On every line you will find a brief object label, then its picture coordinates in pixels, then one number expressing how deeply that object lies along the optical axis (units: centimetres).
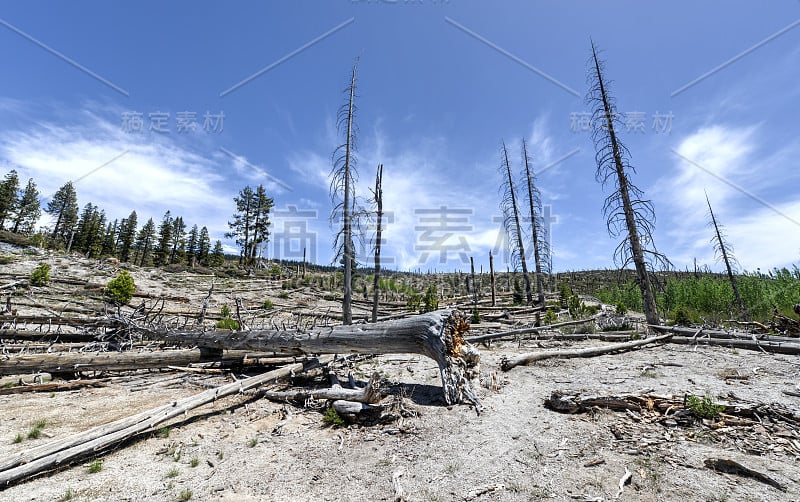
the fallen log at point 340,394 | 553
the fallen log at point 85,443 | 344
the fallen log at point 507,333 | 1270
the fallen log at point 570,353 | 820
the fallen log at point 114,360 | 716
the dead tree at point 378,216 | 1705
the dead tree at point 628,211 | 1312
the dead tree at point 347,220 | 1351
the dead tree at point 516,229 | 2552
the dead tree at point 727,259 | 2045
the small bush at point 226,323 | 1134
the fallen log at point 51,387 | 659
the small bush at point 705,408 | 436
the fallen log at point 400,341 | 615
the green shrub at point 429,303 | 2261
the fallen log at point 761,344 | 823
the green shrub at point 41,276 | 1856
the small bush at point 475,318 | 1941
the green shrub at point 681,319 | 1384
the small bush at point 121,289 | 1778
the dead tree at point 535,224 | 2423
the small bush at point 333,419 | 533
